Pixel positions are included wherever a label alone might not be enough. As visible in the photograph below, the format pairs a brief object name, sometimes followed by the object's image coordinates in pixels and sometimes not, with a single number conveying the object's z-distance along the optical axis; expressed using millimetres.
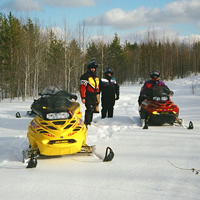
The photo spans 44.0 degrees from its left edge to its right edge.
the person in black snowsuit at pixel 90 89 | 6257
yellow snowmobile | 3572
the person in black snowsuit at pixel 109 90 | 7180
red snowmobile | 6406
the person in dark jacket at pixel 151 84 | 6971
